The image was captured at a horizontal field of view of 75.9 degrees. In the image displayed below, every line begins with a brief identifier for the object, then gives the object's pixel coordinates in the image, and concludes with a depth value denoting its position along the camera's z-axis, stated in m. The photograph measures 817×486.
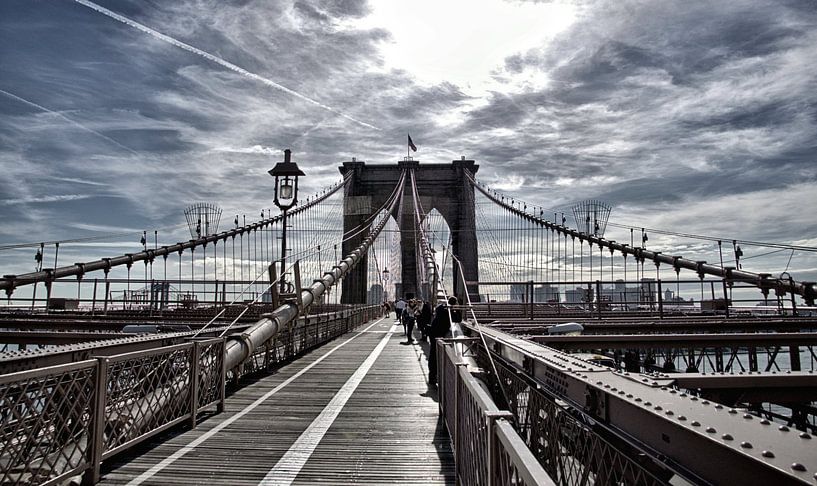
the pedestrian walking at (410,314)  17.66
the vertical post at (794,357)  11.81
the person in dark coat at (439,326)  8.76
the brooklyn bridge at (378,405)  2.29
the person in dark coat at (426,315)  13.68
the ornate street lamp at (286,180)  13.04
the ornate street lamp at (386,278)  41.63
